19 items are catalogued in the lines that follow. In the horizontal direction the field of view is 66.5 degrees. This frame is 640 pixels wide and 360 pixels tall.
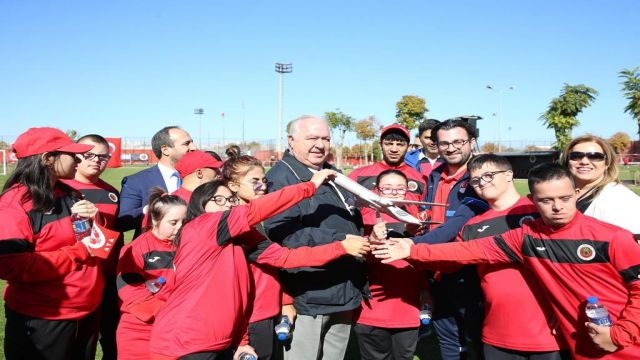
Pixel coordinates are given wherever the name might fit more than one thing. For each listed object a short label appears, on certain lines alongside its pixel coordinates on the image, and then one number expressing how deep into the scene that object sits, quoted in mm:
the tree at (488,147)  75688
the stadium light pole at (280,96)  56450
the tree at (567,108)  35344
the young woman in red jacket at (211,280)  3010
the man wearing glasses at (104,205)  4641
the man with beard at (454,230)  4035
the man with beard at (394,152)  5629
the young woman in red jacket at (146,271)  3498
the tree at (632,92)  23094
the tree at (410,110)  48750
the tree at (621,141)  73000
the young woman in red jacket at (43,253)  3215
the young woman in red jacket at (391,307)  4082
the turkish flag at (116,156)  42347
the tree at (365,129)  81750
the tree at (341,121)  78925
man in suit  4953
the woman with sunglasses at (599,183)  3537
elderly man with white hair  3727
